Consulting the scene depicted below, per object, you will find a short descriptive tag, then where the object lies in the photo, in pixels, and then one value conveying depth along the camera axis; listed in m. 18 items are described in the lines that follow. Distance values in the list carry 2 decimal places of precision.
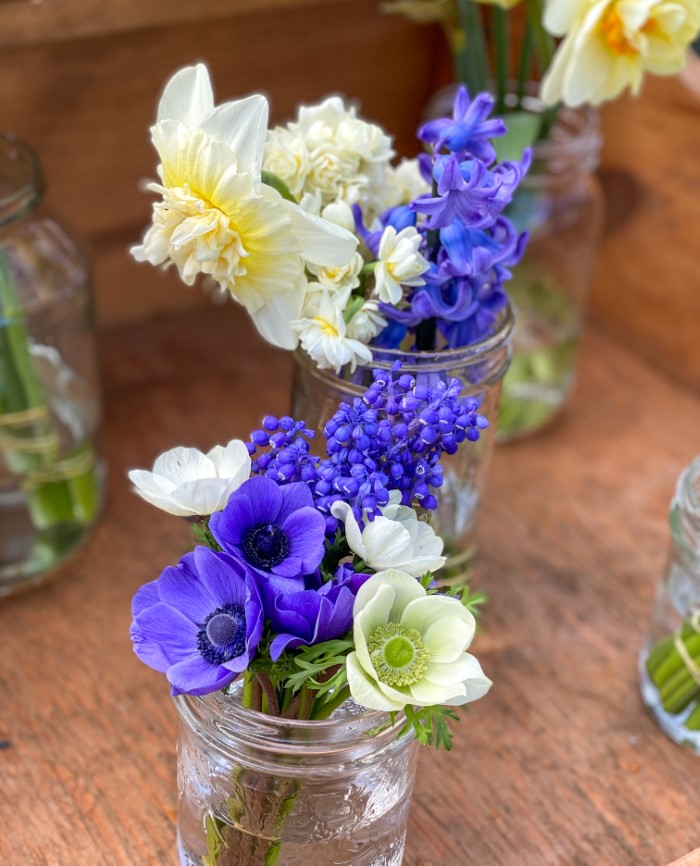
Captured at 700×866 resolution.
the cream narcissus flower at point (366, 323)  0.64
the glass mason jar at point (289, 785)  0.58
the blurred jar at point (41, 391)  0.76
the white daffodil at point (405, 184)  0.68
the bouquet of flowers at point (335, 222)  0.60
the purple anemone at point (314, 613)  0.56
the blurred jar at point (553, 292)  0.88
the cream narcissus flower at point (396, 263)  0.62
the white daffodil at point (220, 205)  0.60
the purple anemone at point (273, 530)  0.56
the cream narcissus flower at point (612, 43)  0.70
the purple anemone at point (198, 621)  0.56
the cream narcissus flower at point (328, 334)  0.63
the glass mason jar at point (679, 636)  0.71
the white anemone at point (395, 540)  0.56
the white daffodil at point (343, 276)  0.63
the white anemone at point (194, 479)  0.58
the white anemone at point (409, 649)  0.55
